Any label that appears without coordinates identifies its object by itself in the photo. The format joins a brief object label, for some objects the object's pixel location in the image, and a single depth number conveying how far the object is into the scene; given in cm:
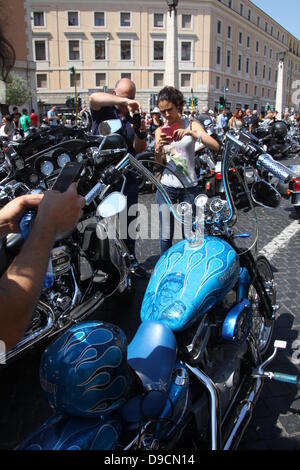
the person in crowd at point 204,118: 967
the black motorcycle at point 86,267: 221
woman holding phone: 328
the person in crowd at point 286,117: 2438
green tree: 2872
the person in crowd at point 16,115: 1545
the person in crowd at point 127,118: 349
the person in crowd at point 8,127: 1060
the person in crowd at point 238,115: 1148
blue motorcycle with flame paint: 123
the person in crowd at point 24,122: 1528
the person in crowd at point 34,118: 1794
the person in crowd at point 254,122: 1559
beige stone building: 5031
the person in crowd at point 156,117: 883
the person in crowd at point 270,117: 1635
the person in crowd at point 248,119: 1617
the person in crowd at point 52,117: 1948
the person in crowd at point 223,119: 1616
